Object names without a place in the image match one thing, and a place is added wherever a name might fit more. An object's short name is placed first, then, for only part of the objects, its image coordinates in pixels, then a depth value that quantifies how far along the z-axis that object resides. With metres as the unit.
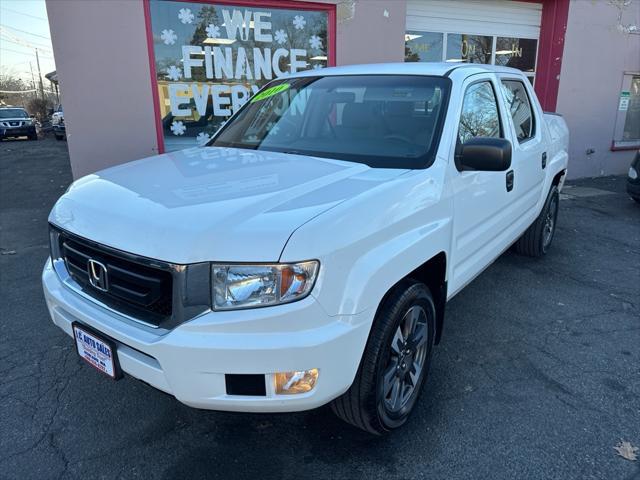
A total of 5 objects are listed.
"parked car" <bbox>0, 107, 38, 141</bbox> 22.55
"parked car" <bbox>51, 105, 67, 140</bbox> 22.84
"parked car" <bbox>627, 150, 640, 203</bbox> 7.61
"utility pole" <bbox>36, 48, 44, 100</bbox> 42.84
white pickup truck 1.94
